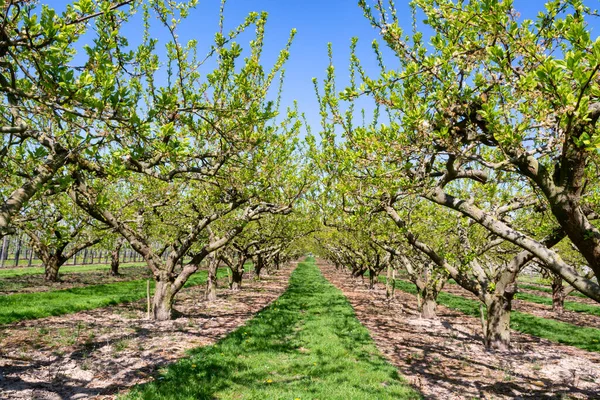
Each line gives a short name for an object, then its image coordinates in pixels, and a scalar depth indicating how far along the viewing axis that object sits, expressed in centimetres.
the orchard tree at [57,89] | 404
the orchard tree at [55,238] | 1486
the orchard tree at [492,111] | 434
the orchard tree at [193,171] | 675
